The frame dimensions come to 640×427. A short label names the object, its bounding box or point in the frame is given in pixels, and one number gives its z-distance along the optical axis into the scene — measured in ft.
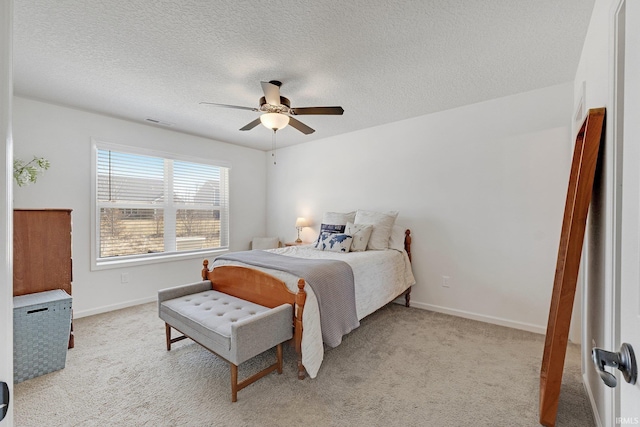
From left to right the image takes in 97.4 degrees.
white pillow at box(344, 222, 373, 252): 11.25
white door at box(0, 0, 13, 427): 1.65
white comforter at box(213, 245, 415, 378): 6.95
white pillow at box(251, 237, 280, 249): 16.71
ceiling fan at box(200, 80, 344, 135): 8.09
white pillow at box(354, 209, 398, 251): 11.59
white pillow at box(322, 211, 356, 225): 13.00
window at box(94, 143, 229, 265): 11.90
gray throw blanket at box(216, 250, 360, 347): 7.37
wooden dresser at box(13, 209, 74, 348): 7.91
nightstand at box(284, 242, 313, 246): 15.17
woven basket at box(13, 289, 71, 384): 6.83
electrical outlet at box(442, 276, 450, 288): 11.34
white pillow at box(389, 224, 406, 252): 11.76
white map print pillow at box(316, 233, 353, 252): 11.10
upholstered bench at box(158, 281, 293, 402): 6.13
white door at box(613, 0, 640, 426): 2.02
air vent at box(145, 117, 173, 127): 12.08
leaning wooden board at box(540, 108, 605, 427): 4.62
